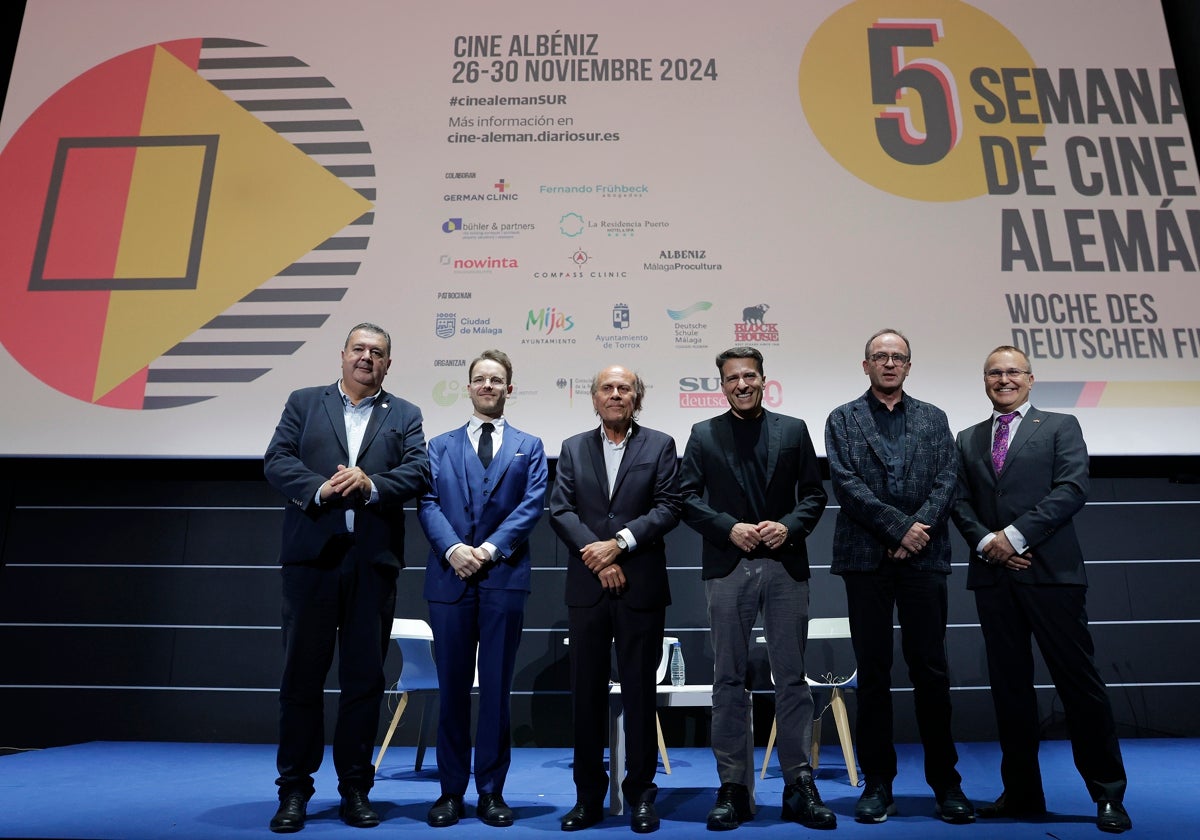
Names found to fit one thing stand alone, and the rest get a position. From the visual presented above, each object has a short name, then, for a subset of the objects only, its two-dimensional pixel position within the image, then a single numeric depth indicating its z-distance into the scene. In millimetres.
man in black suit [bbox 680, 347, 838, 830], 2740
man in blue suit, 2820
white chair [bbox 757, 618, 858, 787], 3785
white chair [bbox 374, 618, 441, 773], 3932
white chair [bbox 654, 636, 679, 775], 3947
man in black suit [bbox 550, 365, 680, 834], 2758
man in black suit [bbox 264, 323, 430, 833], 2773
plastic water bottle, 4078
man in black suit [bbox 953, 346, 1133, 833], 2756
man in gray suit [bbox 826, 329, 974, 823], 2783
